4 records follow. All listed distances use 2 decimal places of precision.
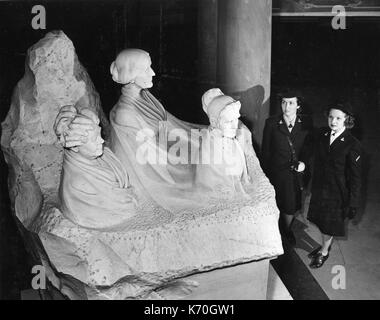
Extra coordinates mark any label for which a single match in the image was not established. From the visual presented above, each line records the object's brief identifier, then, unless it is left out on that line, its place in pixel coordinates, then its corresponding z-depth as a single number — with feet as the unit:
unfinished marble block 11.84
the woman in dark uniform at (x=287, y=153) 15.58
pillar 16.69
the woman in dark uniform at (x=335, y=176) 14.79
